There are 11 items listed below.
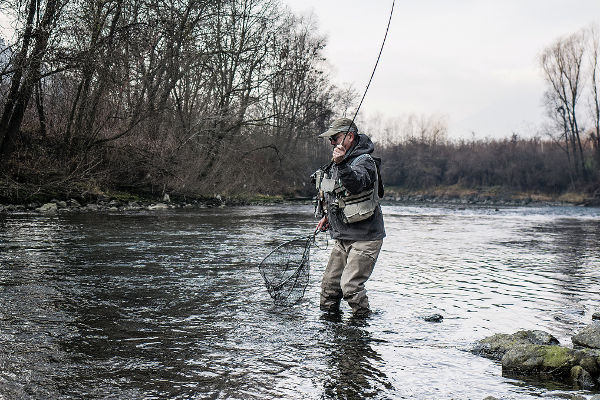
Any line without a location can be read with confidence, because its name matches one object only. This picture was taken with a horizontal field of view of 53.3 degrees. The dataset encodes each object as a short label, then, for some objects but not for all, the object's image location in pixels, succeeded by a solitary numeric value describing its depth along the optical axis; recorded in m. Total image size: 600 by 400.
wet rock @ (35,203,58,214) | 18.34
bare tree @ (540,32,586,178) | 54.00
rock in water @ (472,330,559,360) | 4.96
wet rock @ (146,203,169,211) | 23.49
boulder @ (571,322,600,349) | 5.02
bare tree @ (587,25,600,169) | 53.19
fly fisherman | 5.88
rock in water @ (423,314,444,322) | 6.14
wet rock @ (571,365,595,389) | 4.22
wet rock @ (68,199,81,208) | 20.27
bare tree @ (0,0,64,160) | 16.36
